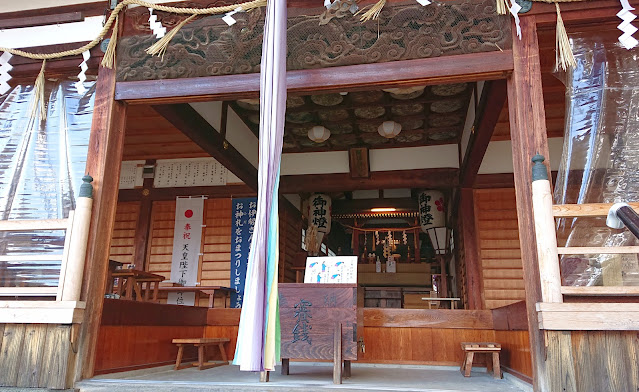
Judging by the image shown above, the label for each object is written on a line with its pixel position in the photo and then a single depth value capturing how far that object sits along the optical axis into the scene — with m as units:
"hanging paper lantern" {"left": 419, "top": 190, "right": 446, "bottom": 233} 9.41
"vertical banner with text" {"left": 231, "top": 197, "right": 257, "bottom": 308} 7.70
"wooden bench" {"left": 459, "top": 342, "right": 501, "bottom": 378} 4.63
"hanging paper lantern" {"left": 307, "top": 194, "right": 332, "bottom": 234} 9.74
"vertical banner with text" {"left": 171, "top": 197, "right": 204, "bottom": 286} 7.89
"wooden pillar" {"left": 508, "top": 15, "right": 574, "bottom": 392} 2.80
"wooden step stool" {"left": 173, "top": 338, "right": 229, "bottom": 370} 4.79
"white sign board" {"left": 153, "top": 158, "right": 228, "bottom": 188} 8.30
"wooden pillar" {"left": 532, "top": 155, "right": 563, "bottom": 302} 2.88
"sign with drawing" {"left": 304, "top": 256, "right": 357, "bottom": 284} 4.17
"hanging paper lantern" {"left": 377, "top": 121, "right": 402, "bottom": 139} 6.95
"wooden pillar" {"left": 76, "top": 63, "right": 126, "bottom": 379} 3.48
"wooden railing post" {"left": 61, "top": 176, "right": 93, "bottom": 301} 3.44
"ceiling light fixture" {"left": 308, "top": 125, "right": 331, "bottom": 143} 7.13
